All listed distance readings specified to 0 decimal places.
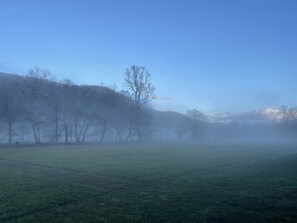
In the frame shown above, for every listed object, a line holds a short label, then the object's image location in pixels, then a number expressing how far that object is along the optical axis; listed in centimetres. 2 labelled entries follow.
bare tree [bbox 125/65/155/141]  7969
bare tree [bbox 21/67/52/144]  6512
